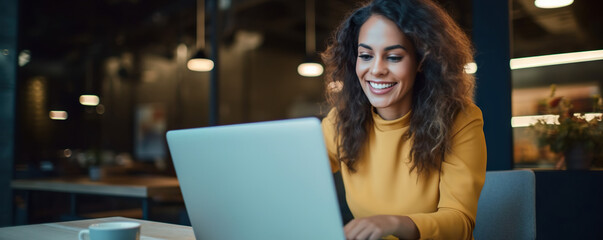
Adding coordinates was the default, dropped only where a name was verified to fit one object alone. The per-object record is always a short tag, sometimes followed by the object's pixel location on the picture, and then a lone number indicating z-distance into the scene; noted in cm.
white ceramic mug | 82
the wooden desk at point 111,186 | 281
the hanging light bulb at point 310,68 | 691
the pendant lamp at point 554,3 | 276
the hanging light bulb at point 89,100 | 394
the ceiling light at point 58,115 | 363
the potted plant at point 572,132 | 253
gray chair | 142
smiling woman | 124
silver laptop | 64
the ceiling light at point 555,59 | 269
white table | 114
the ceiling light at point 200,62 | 508
